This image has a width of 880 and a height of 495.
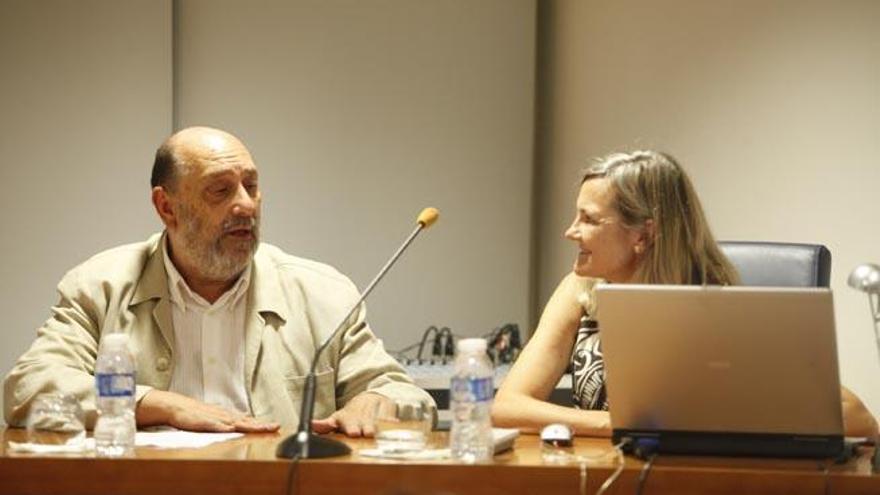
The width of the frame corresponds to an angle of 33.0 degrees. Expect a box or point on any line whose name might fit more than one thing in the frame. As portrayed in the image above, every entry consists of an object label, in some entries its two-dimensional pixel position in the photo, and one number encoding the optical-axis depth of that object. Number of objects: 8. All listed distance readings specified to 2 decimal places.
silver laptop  2.37
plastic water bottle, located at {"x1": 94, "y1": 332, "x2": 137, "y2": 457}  2.55
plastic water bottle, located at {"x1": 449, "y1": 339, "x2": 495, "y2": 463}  2.48
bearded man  3.25
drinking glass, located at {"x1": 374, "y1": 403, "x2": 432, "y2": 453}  2.55
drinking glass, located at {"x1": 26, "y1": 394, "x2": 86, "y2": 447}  2.66
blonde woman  3.13
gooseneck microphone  2.42
